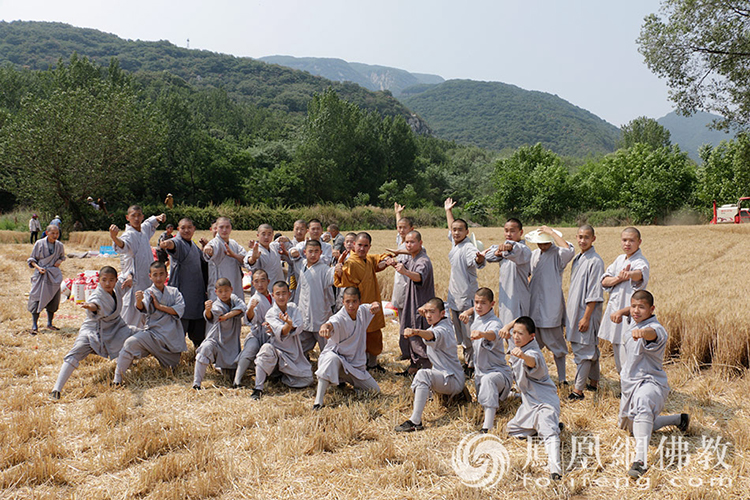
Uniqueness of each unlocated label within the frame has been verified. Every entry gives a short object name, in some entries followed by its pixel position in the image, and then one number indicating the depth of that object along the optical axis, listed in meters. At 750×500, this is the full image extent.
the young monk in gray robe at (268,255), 8.20
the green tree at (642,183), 46.44
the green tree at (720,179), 38.03
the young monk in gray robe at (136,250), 8.09
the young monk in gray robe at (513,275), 6.63
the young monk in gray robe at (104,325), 7.06
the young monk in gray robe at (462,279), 7.16
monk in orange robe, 7.42
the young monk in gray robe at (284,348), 6.62
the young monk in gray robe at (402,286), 7.59
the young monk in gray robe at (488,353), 5.56
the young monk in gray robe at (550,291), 6.70
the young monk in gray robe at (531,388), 5.04
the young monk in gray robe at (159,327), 7.02
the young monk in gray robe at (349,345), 6.24
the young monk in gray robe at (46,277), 9.88
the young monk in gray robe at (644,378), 4.83
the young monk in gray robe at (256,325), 6.84
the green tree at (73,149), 30.58
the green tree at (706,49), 20.05
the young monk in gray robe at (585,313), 6.36
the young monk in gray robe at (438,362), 5.64
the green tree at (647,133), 74.44
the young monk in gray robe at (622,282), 5.98
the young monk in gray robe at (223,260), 7.94
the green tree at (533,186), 51.31
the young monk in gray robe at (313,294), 7.37
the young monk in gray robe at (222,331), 6.97
